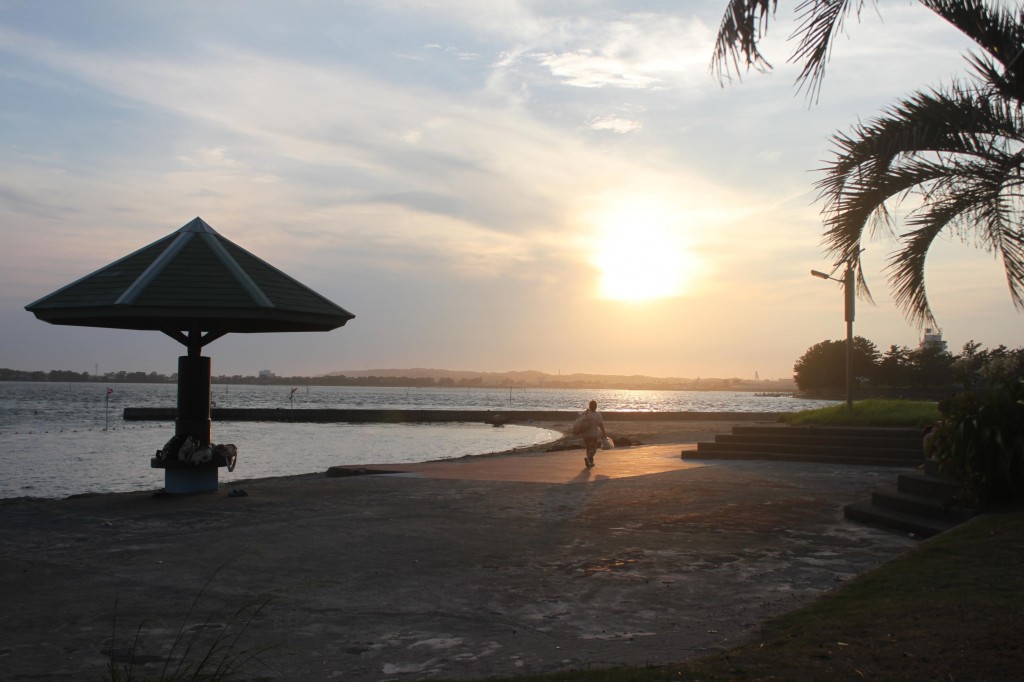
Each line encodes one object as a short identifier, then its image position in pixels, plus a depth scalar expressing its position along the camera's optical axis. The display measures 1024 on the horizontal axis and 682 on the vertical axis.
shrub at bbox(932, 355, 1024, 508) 8.71
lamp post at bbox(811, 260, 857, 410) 20.16
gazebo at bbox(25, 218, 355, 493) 12.09
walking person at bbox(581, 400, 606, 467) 17.86
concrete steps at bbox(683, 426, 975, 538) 9.44
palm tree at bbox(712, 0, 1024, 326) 7.46
